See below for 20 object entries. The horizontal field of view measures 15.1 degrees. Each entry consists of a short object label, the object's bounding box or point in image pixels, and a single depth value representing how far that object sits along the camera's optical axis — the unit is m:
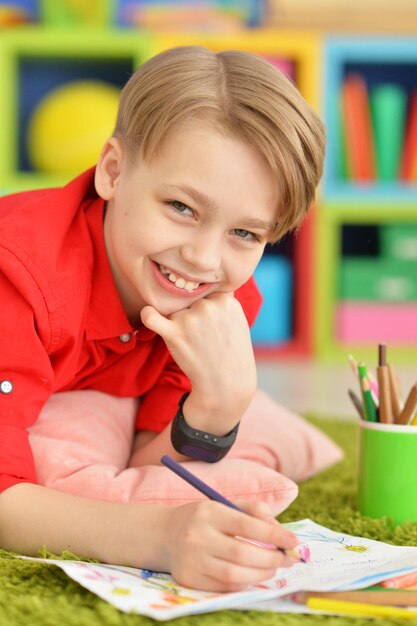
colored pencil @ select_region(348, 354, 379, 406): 1.54
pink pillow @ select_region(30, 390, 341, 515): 1.43
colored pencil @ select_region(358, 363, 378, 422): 1.52
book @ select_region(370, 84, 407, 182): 3.49
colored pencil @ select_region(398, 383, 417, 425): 1.49
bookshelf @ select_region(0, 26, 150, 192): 3.50
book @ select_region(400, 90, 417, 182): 3.54
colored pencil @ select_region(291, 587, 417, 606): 1.22
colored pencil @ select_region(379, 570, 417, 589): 1.25
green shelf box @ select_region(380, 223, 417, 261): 3.51
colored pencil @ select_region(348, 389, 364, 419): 1.56
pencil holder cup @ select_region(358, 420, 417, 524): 1.49
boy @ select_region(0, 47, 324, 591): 1.37
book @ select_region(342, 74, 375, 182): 3.48
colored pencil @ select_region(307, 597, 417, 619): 1.21
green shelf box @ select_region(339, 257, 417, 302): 3.50
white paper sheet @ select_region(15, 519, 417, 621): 1.20
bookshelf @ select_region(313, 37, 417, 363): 3.50
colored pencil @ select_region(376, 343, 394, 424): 1.52
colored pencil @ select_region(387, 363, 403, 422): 1.52
